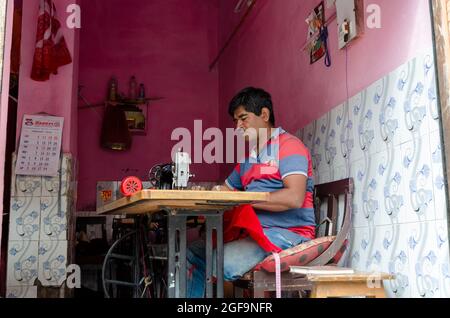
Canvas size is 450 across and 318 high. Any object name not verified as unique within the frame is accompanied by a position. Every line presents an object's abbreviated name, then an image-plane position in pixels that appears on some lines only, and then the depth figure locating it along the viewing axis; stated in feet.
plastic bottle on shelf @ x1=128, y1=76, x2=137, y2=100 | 22.02
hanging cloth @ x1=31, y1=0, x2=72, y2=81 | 14.23
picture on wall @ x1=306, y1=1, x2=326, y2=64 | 11.97
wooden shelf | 21.44
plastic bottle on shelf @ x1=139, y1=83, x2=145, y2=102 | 21.95
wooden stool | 7.81
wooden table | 6.89
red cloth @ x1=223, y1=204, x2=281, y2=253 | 8.95
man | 9.16
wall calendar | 13.98
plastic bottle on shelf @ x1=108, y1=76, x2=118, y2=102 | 21.56
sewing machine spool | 7.64
